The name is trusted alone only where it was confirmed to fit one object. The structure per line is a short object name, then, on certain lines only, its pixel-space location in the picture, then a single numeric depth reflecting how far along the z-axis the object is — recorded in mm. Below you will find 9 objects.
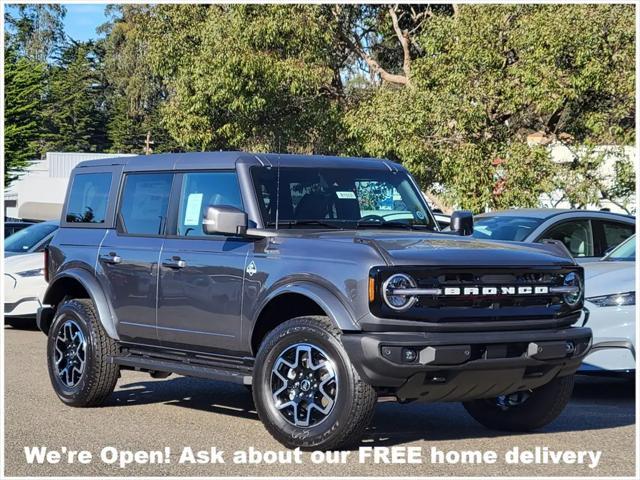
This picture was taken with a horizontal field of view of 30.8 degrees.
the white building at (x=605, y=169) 22562
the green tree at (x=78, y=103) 78625
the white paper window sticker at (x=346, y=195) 8750
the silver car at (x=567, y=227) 12883
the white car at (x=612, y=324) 9836
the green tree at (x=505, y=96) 21562
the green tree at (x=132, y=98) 70250
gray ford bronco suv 7082
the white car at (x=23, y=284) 15562
